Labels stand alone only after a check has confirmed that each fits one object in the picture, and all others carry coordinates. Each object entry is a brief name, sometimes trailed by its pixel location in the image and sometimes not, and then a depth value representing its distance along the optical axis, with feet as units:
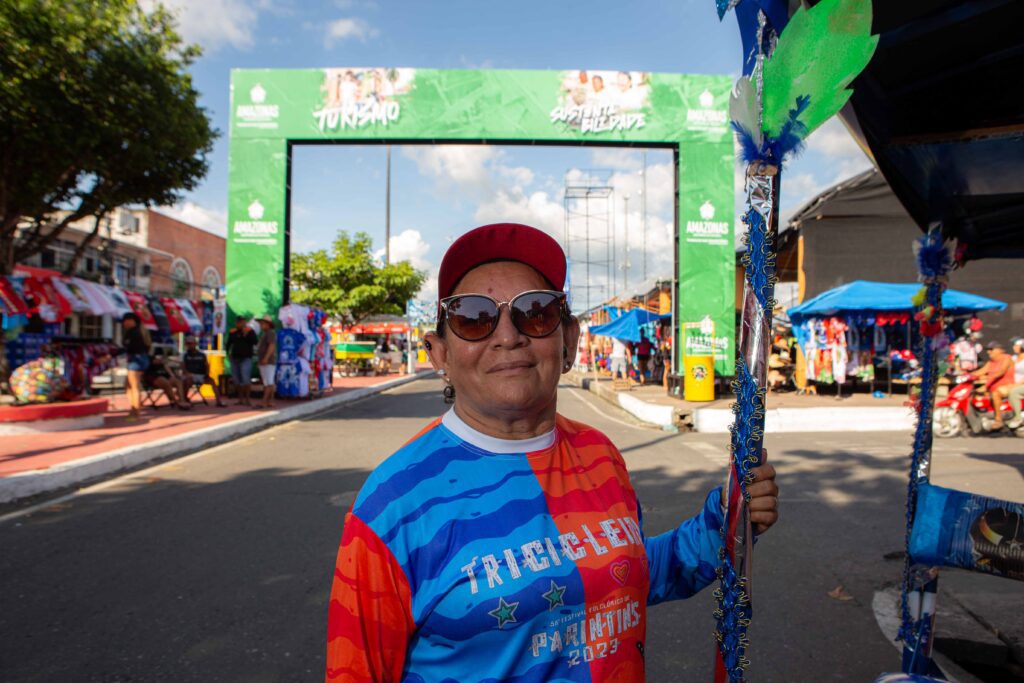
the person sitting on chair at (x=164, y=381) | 39.41
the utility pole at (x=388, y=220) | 122.52
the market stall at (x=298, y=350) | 45.75
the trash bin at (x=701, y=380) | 45.93
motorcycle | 33.22
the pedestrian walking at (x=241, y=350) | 40.75
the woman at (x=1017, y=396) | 32.30
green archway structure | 48.44
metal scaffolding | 115.96
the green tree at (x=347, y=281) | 90.94
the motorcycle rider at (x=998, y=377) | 32.60
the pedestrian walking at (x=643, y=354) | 73.15
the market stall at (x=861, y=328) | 43.50
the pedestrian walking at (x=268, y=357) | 41.47
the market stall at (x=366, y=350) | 90.84
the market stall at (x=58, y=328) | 31.45
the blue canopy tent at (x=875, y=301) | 42.98
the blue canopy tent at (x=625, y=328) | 59.98
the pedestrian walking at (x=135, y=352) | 33.91
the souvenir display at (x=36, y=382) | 30.68
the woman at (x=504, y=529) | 3.88
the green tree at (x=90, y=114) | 27.73
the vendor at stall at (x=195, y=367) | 43.19
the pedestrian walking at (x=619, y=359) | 68.23
